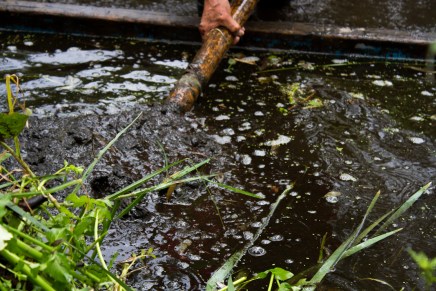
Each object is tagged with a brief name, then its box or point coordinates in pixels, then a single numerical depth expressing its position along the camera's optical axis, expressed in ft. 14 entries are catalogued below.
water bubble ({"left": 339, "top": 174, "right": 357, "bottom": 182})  10.44
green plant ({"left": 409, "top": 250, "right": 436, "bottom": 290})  4.31
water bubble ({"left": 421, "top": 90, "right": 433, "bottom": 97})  13.72
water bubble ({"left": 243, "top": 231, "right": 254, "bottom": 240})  8.84
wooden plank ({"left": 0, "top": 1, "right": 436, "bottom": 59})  15.55
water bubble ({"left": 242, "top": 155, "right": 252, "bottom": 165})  10.81
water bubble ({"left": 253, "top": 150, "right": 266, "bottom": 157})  11.09
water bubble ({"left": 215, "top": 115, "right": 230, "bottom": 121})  12.29
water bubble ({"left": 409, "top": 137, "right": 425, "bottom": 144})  11.74
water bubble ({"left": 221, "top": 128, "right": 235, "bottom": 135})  11.73
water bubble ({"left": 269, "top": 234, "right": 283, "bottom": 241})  8.89
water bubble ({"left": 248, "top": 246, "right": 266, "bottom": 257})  8.54
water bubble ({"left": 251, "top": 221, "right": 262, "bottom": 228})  9.10
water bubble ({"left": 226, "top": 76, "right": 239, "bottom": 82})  14.10
